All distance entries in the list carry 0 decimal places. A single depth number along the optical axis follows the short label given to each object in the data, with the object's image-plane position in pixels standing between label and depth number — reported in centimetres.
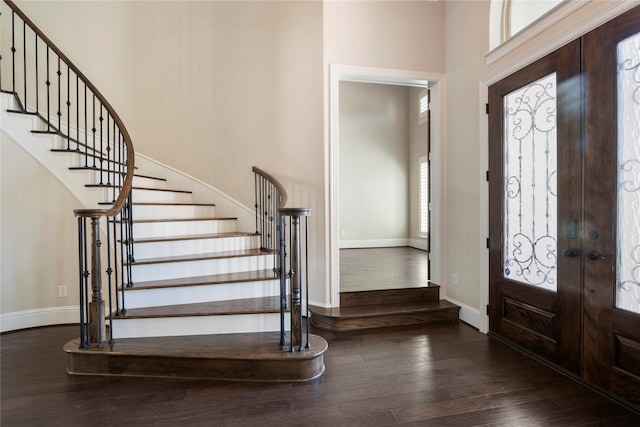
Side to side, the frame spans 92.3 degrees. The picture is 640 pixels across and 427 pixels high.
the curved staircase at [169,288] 223
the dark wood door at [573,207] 191
